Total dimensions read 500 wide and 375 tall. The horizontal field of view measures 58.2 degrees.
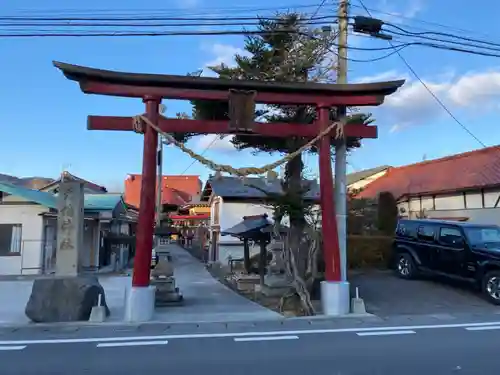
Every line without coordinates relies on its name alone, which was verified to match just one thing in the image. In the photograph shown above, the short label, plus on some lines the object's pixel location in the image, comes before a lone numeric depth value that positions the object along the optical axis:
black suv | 12.69
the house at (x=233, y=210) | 27.70
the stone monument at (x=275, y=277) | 14.83
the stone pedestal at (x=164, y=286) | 12.68
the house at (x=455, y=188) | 20.92
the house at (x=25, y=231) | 21.33
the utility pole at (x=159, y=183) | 23.62
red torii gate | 10.46
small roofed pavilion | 15.73
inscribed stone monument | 10.76
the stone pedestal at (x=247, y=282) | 16.74
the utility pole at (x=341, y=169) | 11.93
